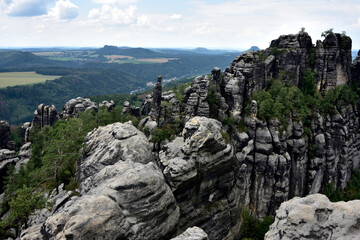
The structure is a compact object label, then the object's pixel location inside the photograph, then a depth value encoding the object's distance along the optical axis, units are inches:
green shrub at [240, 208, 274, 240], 1739.8
